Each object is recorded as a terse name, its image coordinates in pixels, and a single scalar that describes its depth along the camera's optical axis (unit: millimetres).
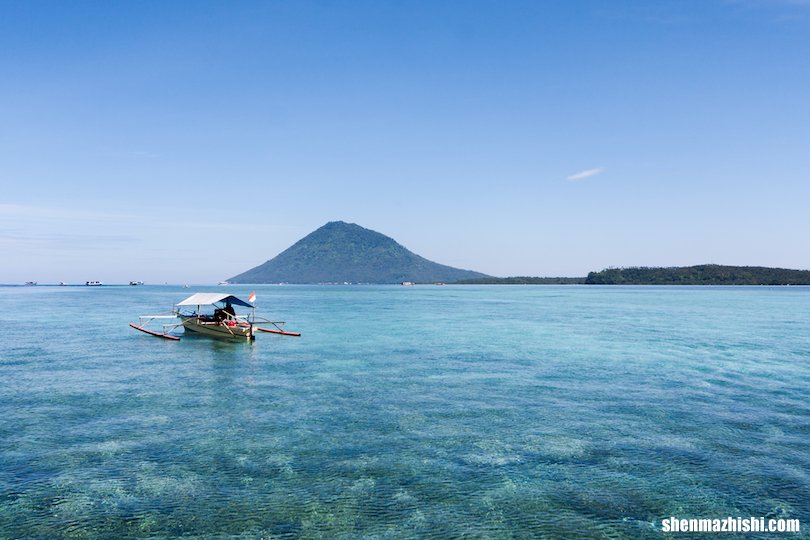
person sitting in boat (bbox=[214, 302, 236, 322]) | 56000
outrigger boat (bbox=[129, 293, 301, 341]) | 53625
